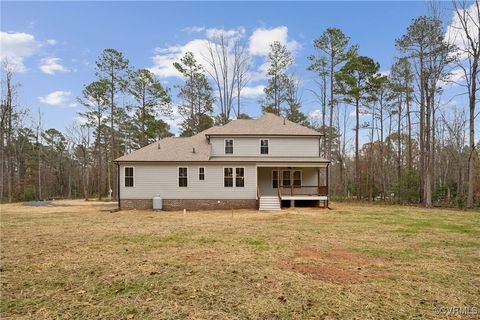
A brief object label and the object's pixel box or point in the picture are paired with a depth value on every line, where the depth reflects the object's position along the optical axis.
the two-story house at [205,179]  19.30
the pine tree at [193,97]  31.58
